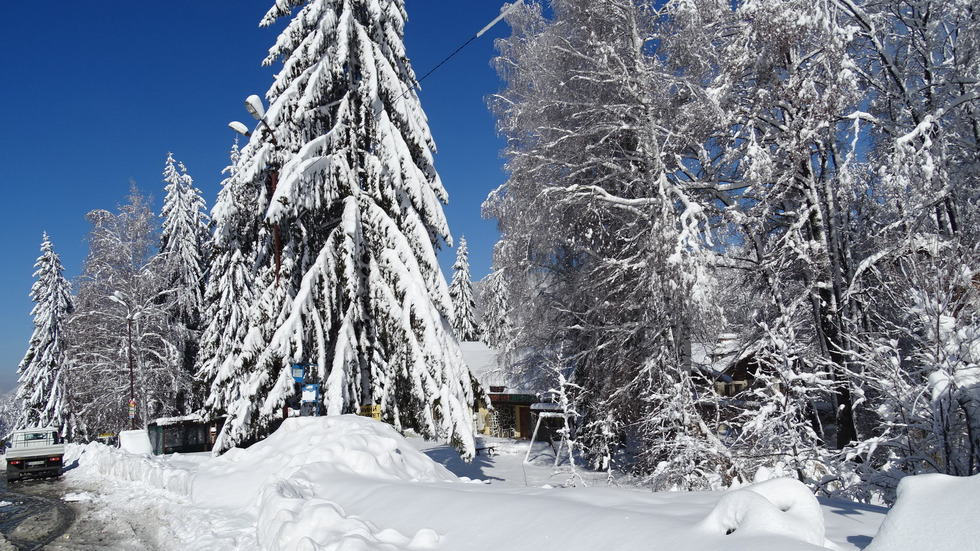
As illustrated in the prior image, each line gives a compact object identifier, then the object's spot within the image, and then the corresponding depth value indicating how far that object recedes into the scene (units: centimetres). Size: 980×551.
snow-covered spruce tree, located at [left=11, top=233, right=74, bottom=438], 3500
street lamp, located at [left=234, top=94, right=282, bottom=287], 1163
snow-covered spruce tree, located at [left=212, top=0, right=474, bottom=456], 1173
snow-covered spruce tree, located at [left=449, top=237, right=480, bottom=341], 5361
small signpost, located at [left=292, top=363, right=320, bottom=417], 1061
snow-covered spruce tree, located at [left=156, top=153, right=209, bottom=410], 3257
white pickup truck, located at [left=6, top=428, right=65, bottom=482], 1802
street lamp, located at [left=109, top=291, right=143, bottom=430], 2772
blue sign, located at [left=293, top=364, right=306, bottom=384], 1066
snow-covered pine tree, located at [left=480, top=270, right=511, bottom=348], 1670
